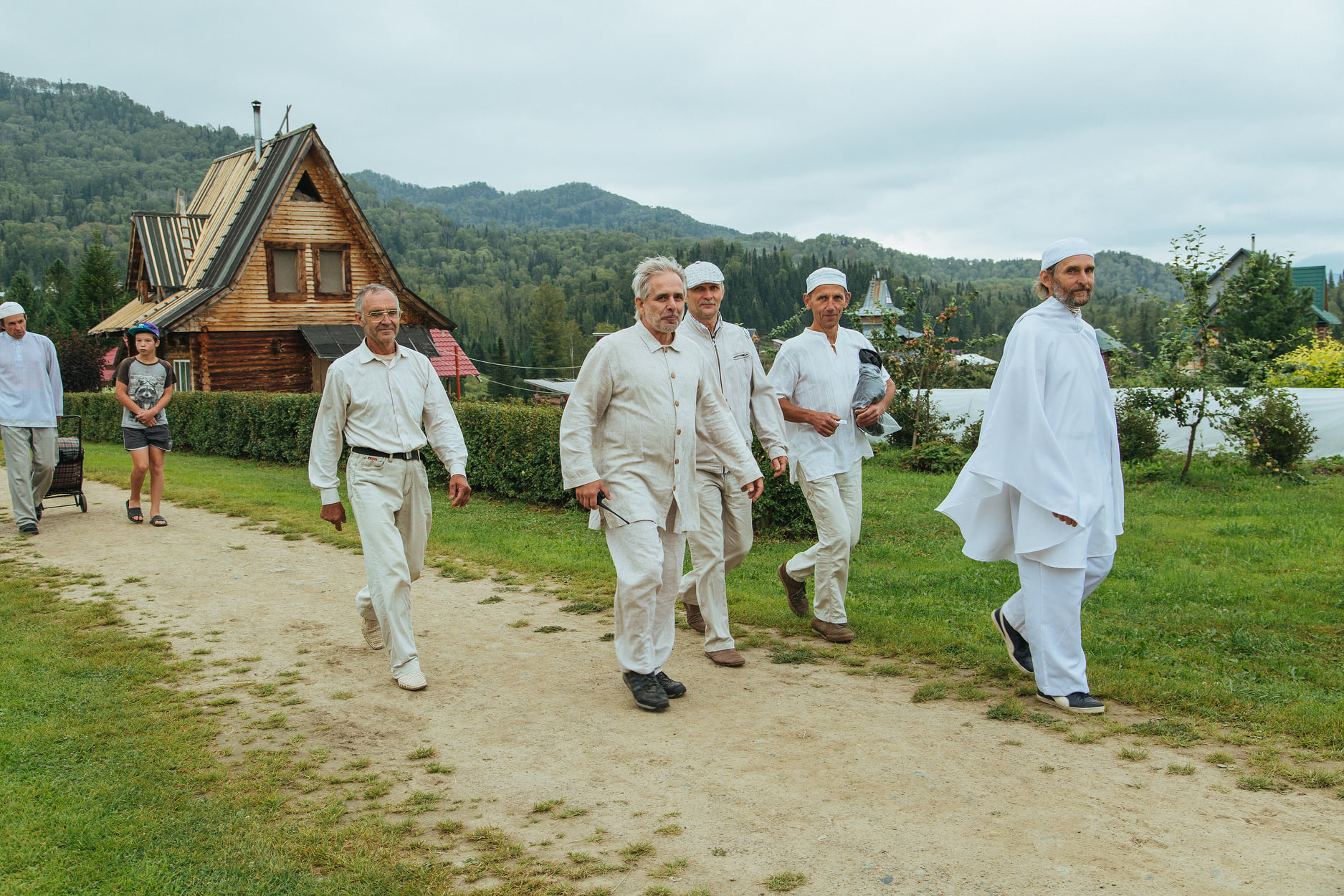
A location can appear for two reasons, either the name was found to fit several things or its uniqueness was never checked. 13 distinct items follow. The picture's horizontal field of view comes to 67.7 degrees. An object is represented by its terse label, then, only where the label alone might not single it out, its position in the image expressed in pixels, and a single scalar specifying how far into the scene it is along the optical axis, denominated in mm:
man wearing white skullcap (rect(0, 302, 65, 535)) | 9938
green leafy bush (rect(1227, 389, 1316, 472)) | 14430
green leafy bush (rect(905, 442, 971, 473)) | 16734
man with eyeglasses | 5543
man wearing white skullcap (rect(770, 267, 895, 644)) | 6266
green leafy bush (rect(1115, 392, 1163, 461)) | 15789
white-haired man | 5078
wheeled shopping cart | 11203
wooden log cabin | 27453
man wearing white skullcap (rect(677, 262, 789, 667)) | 5867
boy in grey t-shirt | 10438
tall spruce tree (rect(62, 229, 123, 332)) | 73500
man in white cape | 4980
